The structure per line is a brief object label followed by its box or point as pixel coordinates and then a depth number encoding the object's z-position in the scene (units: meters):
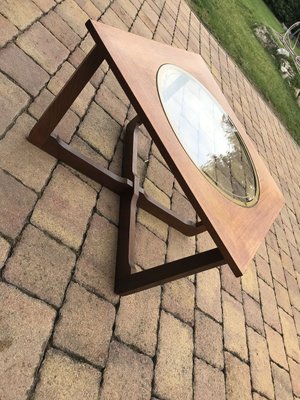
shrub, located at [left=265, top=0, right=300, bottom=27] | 15.01
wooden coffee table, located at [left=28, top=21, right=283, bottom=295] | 1.39
